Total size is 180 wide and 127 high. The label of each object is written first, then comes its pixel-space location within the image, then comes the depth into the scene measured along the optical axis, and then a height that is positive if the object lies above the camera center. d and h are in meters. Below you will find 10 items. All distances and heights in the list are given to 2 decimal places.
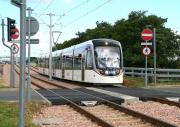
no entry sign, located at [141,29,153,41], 37.86 +1.95
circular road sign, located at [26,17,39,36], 21.24 +1.45
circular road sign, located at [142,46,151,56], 37.34 +0.89
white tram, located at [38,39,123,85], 37.28 +0.13
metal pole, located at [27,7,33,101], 21.08 -0.60
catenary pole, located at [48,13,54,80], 55.76 +1.23
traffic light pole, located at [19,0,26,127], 9.84 +0.25
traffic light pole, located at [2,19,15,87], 36.00 -0.64
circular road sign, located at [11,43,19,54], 35.62 +1.02
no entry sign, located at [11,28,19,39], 28.53 +1.67
